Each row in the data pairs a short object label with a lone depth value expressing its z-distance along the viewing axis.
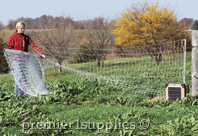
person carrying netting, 9.89
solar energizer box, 9.38
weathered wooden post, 9.27
